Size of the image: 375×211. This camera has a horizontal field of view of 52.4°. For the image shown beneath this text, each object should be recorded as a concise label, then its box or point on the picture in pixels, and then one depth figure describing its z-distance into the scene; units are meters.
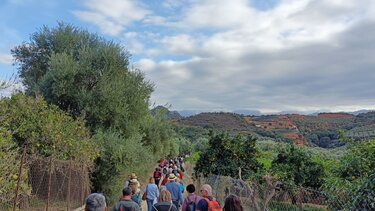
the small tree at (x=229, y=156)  17.80
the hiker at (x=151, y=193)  11.17
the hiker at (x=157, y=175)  19.27
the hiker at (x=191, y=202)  7.26
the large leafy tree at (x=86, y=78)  17.58
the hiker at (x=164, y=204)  7.03
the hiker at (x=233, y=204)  5.31
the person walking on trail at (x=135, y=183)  9.08
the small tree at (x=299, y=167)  16.45
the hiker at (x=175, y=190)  10.95
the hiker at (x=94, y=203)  4.61
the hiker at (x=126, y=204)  6.09
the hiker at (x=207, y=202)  6.64
